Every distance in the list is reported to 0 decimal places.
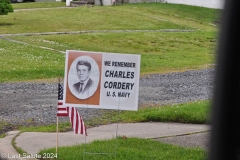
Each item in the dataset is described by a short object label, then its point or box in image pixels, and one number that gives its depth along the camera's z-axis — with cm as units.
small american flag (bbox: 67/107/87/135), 1164
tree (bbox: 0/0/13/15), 4186
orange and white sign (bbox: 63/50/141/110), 1141
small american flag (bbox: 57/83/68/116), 1202
